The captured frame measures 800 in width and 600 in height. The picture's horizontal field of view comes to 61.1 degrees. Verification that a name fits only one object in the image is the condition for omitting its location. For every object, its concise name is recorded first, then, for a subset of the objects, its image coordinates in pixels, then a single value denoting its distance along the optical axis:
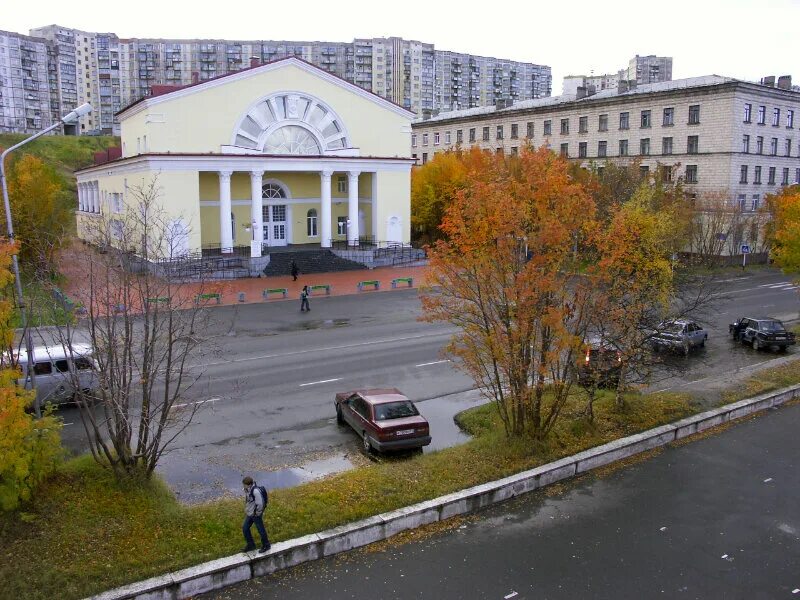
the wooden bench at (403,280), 39.62
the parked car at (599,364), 14.47
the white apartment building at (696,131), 52.50
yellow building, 42.12
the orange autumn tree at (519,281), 12.67
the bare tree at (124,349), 10.91
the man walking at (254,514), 9.70
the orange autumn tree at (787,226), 30.72
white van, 16.38
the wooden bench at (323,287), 36.80
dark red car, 14.27
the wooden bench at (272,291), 35.22
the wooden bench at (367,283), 38.62
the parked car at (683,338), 20.79
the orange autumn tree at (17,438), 9.32
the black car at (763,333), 24.80
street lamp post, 14.09
